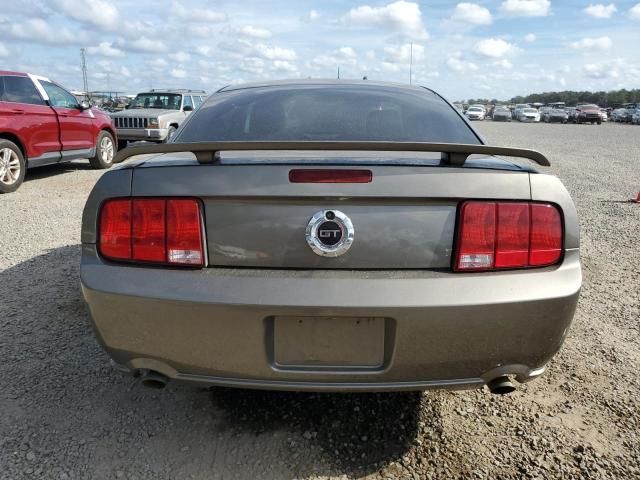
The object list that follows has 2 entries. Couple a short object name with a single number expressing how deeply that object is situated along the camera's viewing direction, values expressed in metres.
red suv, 7.93
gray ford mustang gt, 1.85
